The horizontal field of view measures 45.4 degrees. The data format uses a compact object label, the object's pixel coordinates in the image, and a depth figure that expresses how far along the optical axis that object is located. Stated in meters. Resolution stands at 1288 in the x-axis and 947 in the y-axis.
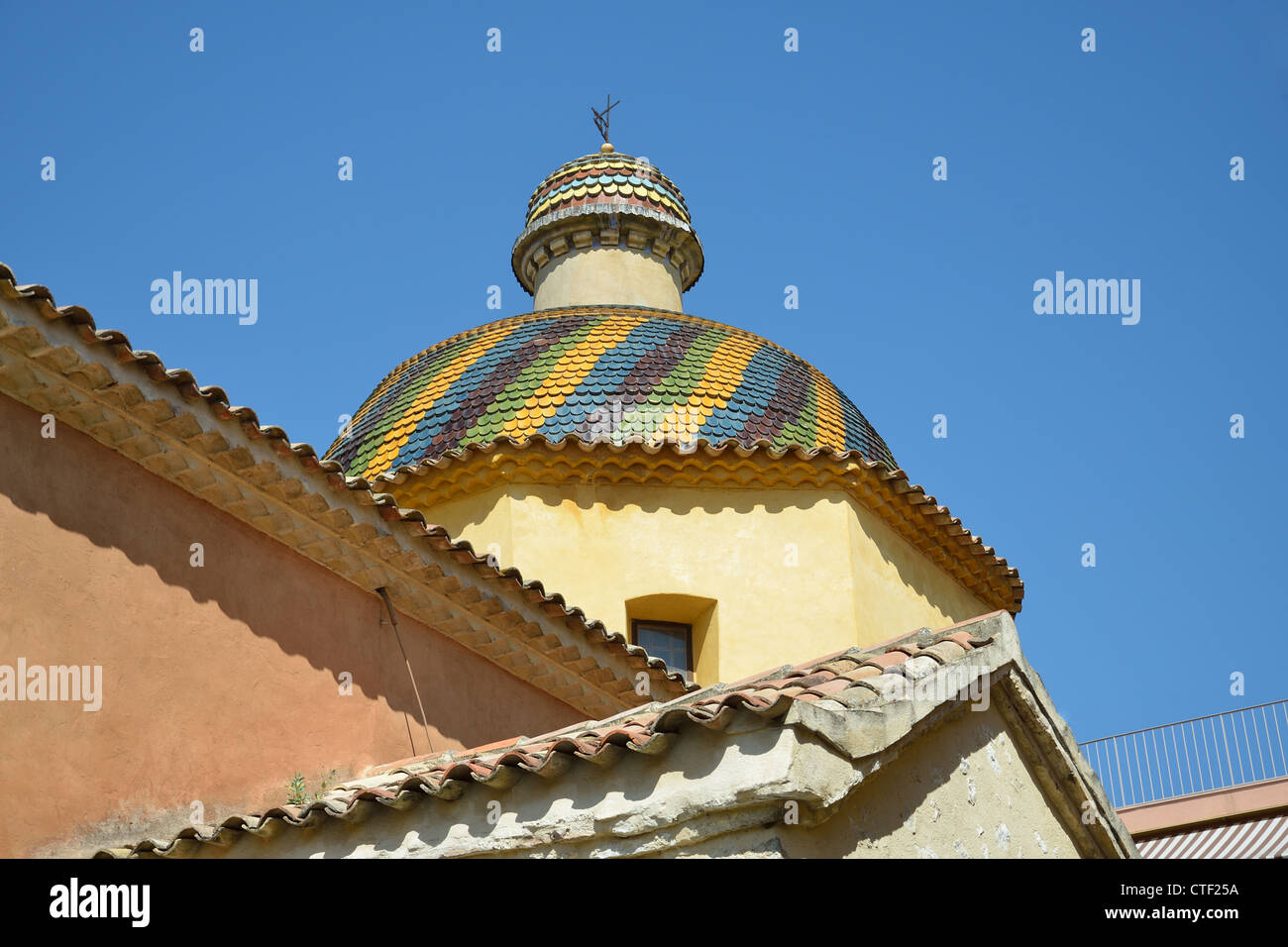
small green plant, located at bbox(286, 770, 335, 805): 7.59
